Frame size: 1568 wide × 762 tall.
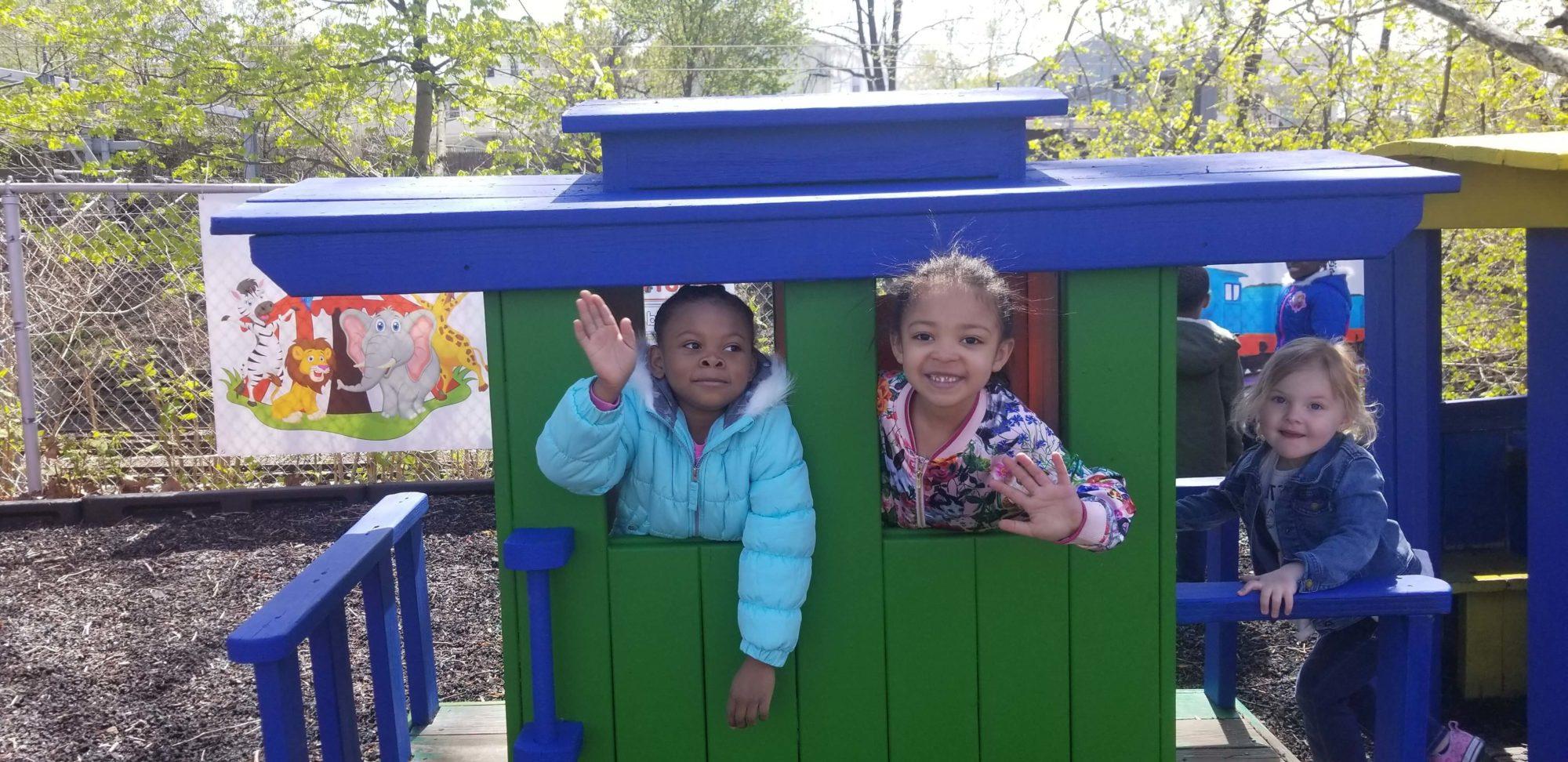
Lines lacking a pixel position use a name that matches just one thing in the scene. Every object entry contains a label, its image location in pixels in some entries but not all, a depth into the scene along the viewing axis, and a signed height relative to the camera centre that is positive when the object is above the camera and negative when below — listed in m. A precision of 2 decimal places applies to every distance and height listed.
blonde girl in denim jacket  2.39 -0.44
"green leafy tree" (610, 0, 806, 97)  26.20 +6.69
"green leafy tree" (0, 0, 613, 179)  9.30 +2.18
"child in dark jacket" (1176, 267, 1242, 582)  4.60 -0.24
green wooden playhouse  1.93 -0.06
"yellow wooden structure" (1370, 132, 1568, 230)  2.63 +0.32
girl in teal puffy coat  1.94 -0.19
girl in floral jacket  1.92 -0.19
